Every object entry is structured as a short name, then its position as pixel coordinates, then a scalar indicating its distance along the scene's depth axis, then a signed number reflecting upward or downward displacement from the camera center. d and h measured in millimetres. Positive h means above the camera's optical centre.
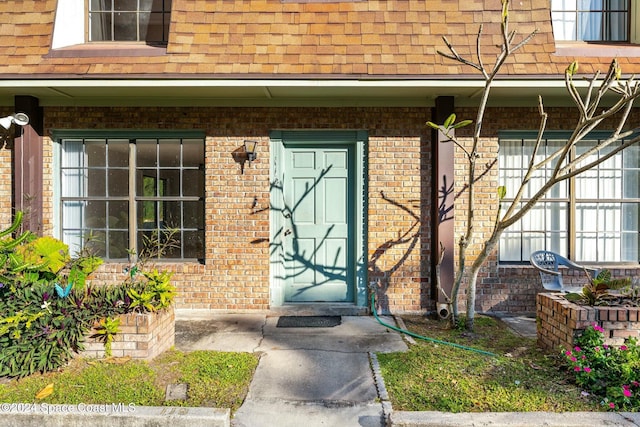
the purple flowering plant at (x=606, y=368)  3098 -1268
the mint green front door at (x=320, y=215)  5836 -54
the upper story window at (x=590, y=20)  5977 +2776
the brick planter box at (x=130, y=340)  3760 -1184
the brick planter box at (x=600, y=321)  3652 -976
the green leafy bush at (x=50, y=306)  3453 -858
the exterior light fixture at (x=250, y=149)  5527 +828
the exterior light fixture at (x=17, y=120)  5297 +1162
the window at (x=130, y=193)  5855 +251
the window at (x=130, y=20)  6113 +2830
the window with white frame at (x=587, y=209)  5848 +44
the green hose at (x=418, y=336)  4133 -1397
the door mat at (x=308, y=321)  5156 -1416
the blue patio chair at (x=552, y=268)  5223 -725
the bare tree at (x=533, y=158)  3834 +598
